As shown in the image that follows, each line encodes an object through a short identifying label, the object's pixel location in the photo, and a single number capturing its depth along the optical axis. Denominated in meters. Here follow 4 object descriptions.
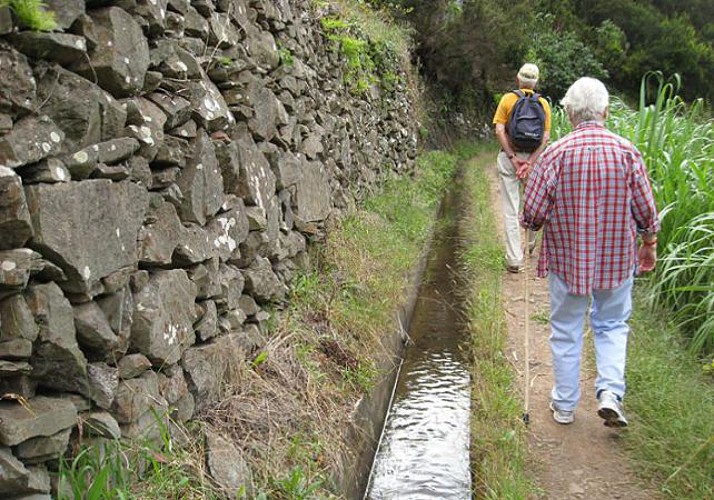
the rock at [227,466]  3.08
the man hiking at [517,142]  6.86
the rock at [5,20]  2.34
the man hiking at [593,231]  3.82
